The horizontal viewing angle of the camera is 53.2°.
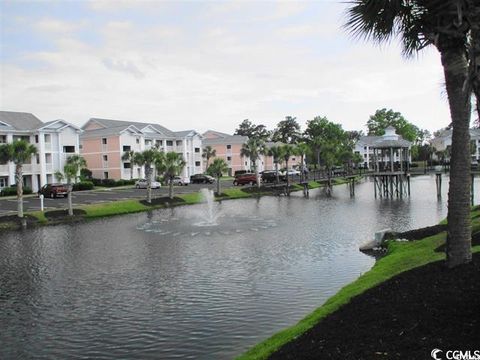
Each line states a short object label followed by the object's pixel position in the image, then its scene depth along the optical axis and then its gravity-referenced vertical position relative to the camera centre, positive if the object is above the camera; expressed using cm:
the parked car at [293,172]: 9523 -83
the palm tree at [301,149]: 8294 +328
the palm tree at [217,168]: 6125 +37
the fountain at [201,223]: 3291 -401
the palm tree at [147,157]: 5572 +192
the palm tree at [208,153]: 10456 +401
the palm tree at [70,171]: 4303 +49
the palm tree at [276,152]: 7688 +268
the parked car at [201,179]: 8605 -132
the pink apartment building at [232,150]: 11306 +480
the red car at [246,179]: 7594 -143
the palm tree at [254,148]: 7625 +352
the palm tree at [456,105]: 1159 +142
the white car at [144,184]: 7278 -162
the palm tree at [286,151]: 7681 +281
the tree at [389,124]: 13688 +1208
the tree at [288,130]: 15288 +1221
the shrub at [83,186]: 6819 -138
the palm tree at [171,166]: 5500 +73
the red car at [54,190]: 5797 -160
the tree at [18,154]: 4012 +210
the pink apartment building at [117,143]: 8278 +577
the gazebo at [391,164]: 5981 +6
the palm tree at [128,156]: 7700 +307
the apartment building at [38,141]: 6698 +542
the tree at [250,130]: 15962 +1346
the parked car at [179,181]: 8221 -150
